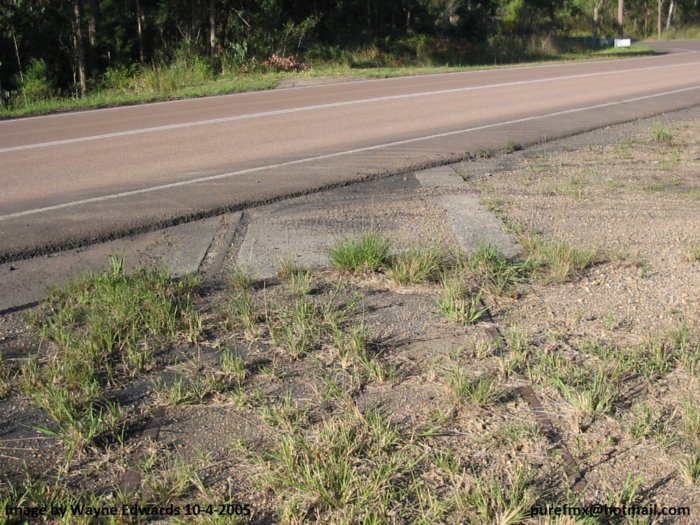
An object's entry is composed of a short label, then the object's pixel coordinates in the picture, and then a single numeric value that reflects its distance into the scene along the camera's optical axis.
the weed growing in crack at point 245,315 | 4.48
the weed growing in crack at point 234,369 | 3.95
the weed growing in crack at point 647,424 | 3.35
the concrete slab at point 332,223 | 5.98
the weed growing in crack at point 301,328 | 4.26
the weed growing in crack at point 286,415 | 3.48
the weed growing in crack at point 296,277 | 5.09
